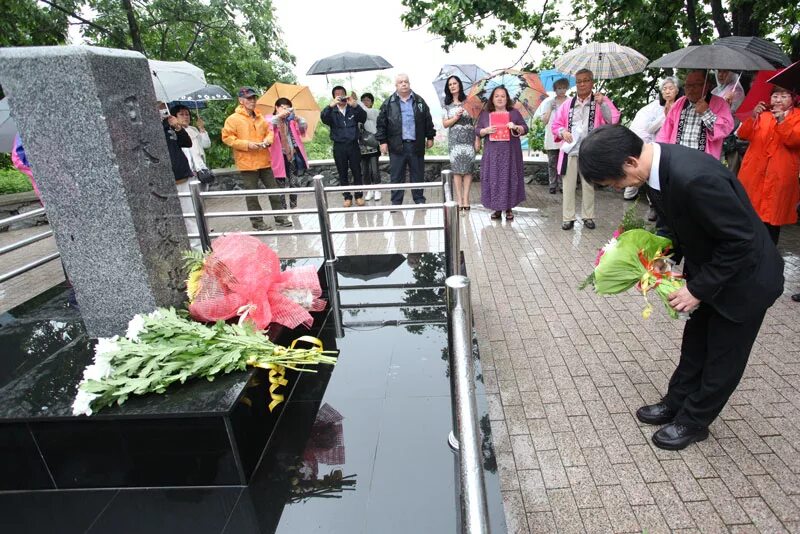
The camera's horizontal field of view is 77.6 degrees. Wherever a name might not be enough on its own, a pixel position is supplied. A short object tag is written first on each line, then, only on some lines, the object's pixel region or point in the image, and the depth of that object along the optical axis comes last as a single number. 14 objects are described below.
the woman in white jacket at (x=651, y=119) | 6.66
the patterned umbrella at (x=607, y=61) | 6.32
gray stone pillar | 2.50
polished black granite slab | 2.14
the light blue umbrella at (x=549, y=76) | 10.08
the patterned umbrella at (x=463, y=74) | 9.14
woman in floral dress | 7.52
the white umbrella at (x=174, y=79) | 6.86
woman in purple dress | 7.12
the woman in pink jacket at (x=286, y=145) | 7.95
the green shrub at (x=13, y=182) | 11.36
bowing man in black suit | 2.09
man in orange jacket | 6.96
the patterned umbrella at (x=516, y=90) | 7.61
